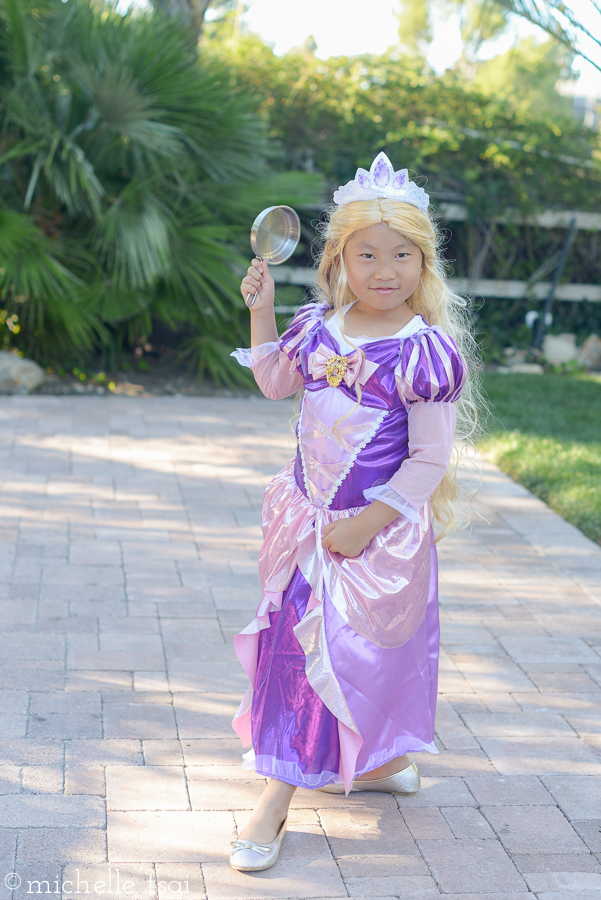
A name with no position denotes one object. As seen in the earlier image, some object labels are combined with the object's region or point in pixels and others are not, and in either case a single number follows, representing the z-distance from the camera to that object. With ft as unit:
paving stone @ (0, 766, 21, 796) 7.29
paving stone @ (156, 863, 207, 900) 6.32
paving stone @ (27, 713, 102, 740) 8.16
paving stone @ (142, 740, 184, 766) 7.88
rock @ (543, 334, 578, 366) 27.94
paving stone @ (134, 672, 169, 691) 9.11
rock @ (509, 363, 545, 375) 26.50
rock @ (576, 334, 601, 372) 28.12
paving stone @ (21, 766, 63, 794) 7.34
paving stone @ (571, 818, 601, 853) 7.11
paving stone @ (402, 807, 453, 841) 7.15
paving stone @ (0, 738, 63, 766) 7.70
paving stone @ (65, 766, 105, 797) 7.39
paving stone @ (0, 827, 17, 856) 6.50
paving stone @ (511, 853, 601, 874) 6.81
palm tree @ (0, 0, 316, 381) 20.20
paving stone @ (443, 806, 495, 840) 7.18
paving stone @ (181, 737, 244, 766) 7.97
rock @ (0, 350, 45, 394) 20.81
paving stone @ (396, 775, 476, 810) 7.60
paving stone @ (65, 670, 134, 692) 9.02
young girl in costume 6.56
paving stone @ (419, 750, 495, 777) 8.07
